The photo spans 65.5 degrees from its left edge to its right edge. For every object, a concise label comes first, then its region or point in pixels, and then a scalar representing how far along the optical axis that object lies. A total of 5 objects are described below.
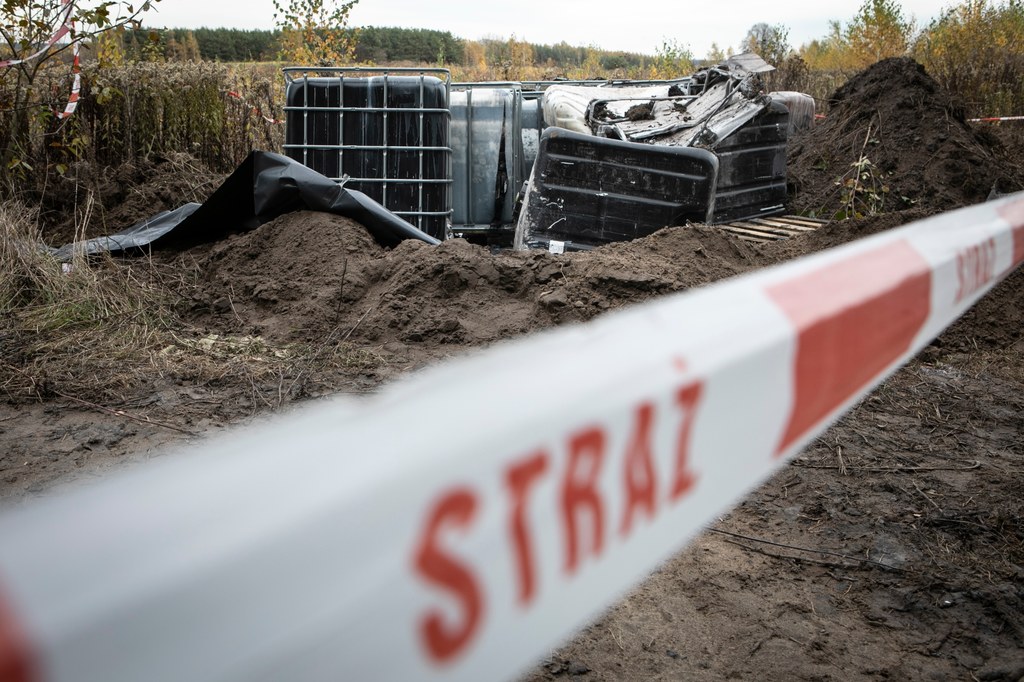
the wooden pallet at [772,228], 8.27
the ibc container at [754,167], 8.42
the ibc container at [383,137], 8.91
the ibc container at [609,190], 7.25
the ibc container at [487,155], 9.75
